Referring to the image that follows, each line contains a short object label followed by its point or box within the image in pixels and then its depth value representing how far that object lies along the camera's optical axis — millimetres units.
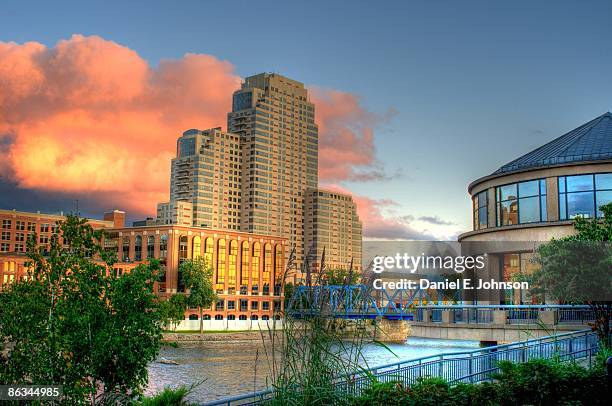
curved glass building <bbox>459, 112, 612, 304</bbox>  55312
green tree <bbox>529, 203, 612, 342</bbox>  37250
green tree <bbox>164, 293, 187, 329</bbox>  100625
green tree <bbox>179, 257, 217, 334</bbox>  129375
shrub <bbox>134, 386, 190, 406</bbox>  17547
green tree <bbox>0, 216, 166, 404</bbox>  16875
